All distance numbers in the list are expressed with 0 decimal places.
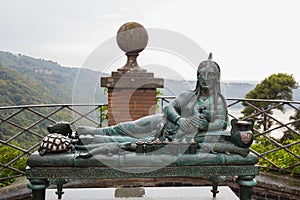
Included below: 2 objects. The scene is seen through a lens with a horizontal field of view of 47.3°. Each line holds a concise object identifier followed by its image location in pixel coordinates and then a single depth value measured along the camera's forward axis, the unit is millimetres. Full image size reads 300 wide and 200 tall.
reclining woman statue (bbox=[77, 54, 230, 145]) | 2996
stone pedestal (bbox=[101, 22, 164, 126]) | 4570
